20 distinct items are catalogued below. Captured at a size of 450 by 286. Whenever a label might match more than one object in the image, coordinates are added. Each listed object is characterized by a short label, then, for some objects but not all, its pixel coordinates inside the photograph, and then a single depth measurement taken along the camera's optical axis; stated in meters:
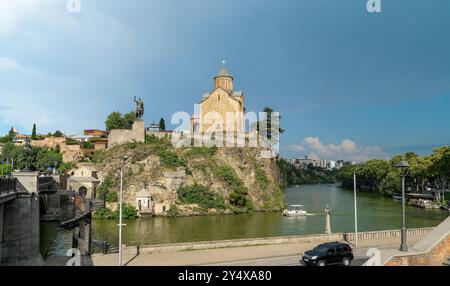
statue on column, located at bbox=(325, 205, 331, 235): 31.16
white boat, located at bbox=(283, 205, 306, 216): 57.12
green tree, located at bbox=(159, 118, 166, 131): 99.94
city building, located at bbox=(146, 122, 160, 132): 89.31
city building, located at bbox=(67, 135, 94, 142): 107.12
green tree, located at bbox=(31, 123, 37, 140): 89.60
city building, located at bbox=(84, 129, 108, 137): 117.56
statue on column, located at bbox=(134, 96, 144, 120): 72.94
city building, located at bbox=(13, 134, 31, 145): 92.86
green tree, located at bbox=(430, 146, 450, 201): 73.50
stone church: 78.88
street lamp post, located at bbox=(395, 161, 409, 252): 15.47
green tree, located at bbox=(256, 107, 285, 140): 86.56
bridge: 21.14
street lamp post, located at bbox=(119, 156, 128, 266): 20.97
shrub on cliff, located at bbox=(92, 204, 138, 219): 54.06
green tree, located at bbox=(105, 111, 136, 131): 94.75
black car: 20.92
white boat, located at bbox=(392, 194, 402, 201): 86.66
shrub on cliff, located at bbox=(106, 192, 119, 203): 58.16
